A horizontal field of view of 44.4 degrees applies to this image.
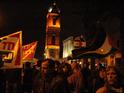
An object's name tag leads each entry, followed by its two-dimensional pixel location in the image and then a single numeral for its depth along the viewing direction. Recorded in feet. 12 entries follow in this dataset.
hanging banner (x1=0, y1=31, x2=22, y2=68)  14.05
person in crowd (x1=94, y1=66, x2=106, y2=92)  13.52
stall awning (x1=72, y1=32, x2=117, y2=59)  10.79
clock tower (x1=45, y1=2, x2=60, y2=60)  129.73
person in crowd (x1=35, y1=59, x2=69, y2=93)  9.65
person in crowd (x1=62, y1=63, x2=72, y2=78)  15.91
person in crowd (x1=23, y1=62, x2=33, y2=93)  17.69
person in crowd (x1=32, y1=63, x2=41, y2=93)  10.44
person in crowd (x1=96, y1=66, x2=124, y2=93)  6.99
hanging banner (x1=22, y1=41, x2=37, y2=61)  22.66
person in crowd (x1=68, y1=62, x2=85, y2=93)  14.74
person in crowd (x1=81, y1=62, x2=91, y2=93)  15.89
